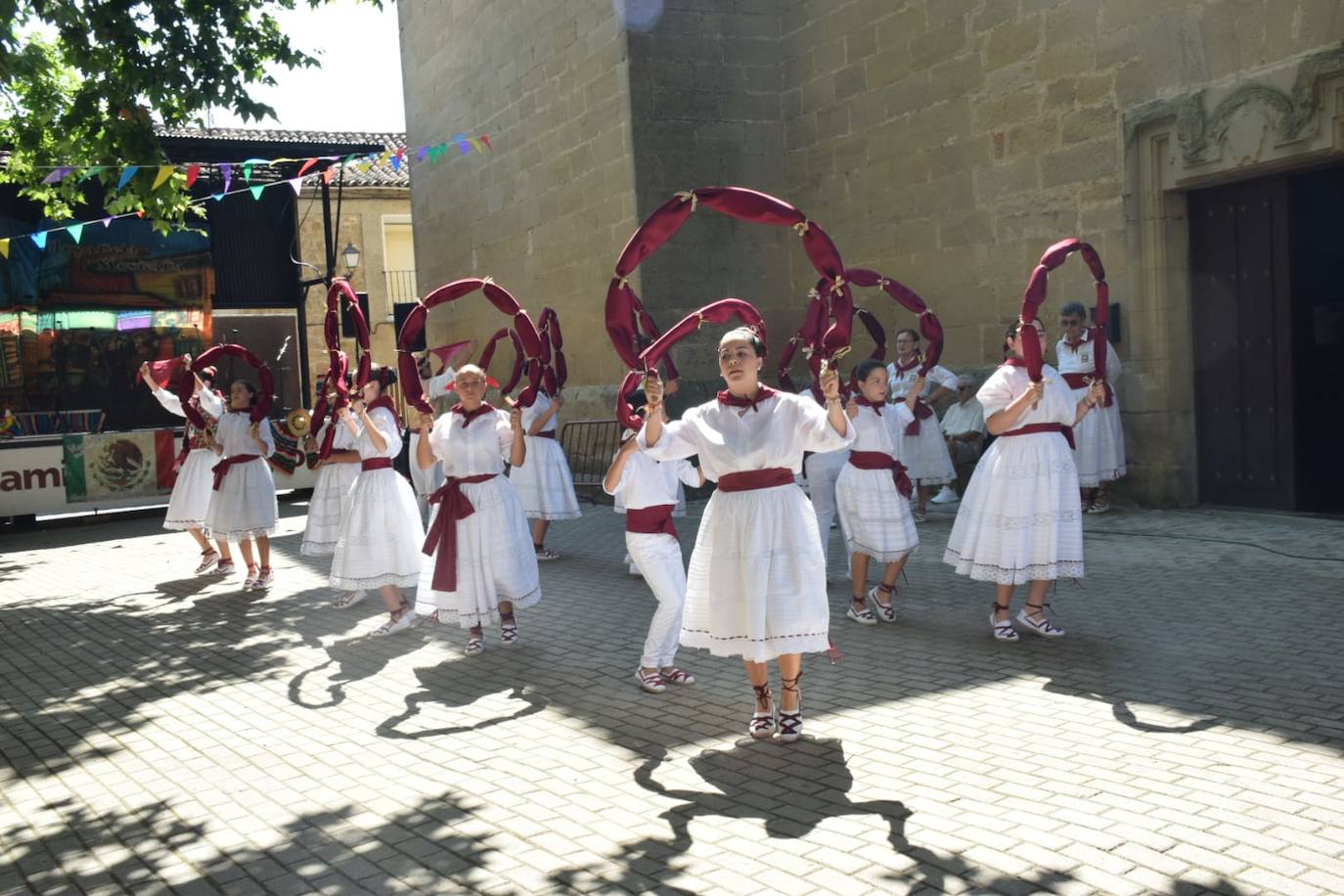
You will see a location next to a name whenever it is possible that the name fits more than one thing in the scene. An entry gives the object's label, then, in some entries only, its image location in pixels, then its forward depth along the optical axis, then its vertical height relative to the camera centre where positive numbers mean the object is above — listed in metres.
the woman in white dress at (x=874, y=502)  7.67 -0.78
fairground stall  19.94 +2.04
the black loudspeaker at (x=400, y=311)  18.70 +1.43
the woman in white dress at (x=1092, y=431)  10.92 -0.59
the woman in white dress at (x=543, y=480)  11.28 -0.77
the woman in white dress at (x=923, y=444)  11.84 -0.68
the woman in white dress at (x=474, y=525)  7.30 -0.75
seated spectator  12.62 -0.57
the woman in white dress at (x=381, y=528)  8.32 -0.84
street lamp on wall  22.55 +2.77
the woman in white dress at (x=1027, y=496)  6.81 -0.71
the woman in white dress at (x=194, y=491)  11.44 -0.71
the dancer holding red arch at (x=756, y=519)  5.16 -0.58
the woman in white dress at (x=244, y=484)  10.29 -0.60
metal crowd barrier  15.89 -0.74
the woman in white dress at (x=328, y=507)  9.89 -0.79
